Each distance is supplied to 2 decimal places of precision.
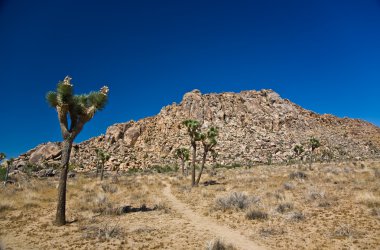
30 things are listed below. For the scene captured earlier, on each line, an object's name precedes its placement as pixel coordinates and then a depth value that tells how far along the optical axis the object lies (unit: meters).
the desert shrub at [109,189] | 24.12
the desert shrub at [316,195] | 16.38
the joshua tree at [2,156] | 41.72
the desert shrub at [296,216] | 12.53
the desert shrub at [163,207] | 16.05
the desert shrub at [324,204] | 14.67
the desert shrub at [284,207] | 14.16
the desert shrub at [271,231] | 10.91
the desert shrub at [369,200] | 13.89
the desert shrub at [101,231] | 10.73
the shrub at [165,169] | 60.41
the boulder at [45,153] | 73.38
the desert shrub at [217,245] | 8.89
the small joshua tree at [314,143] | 46.90
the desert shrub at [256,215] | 13.27
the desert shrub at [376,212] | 12.34
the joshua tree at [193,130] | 30.12
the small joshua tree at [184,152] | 48.86
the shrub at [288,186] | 20.53
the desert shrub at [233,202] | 15.38
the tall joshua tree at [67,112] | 12.96
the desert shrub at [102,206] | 15.24
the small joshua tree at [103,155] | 45.81
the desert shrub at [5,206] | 15.93
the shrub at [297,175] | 26.33
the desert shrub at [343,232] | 10.25
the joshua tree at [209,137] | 29.91
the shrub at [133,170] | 64.18
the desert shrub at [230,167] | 57.71
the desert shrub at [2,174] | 43.61
